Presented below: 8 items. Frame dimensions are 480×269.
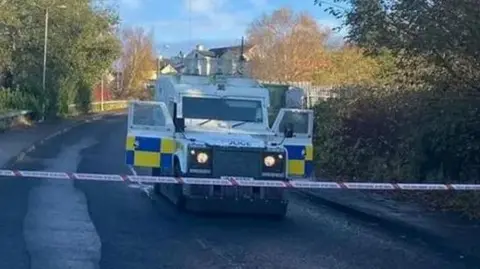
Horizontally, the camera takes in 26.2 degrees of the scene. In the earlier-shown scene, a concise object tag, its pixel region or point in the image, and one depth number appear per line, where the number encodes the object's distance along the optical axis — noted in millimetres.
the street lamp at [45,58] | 57772
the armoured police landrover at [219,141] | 16141
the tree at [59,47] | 57156
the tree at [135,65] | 114812
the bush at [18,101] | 51450
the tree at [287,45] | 58812
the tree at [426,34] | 14266
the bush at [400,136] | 17203
